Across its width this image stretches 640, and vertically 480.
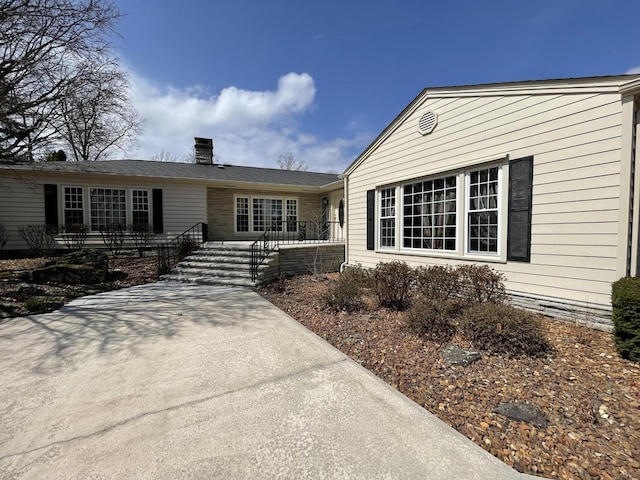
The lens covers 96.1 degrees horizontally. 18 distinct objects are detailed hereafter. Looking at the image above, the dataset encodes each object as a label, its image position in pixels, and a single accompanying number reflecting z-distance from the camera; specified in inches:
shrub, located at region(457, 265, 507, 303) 173.2
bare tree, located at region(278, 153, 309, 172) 1461.6
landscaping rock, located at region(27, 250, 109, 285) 271.6
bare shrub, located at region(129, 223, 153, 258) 427.2
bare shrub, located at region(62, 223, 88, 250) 404.8
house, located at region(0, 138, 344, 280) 397.7
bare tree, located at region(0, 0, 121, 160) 272.1
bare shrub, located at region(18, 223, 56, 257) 393.1
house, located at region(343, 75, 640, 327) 154.0
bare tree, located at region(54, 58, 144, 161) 328.5
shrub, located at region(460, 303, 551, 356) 129.6
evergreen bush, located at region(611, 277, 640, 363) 118.3
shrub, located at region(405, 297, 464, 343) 149.9
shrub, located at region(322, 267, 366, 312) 202.8
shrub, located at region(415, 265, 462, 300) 186.5
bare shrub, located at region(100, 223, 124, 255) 414.0
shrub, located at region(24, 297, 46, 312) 203.3
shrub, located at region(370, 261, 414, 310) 202.1
